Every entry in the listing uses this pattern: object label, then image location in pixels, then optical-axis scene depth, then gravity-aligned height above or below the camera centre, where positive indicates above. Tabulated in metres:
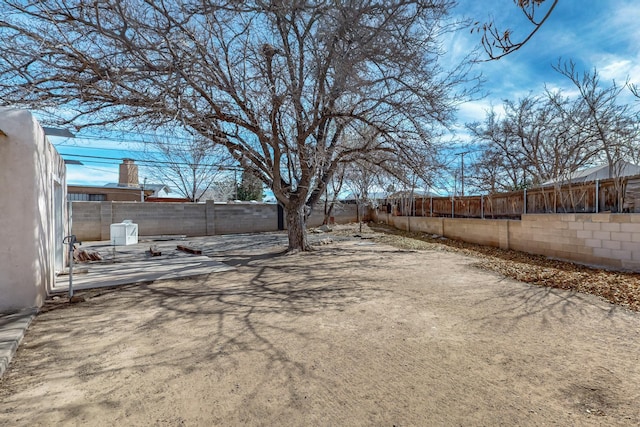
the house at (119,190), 22.27 +1.90
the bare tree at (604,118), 8.34 +3.15
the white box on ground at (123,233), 10.68 -0.66
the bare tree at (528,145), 11.77 +3.19
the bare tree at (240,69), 4.54 +2.62
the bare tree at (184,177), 23.83 +3.18
